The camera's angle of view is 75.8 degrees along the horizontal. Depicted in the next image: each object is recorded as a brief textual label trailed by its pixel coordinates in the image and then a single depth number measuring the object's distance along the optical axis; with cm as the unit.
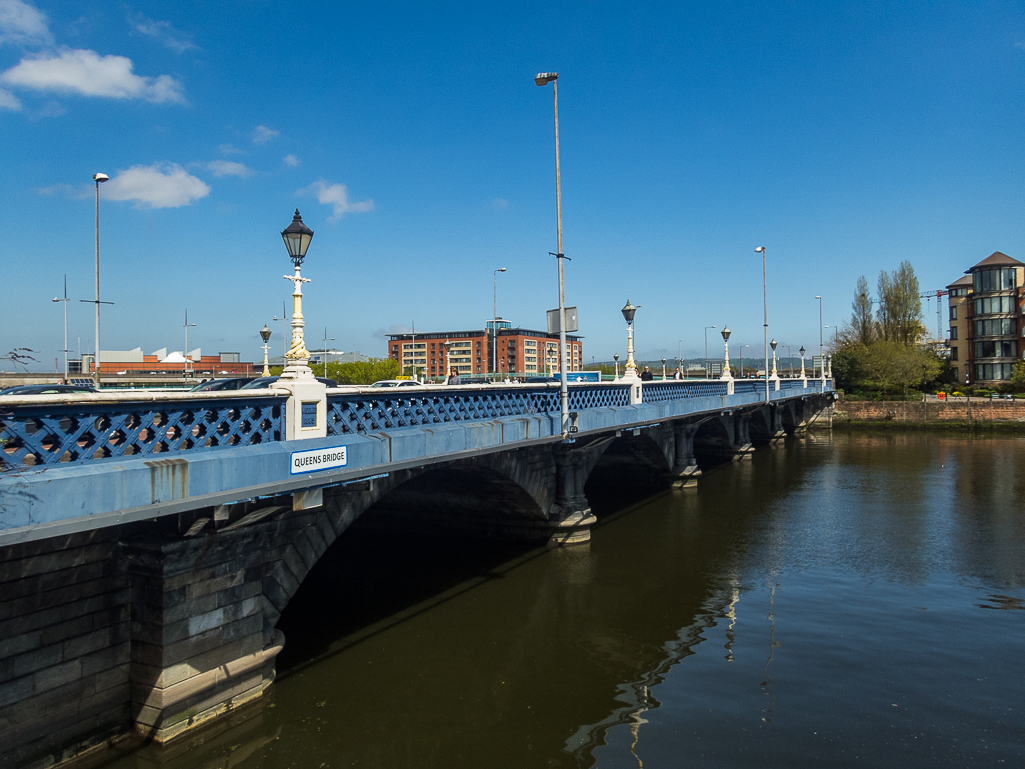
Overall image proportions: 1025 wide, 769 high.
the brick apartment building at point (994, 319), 7375
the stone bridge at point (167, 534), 760
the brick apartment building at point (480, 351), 15538
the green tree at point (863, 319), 8956
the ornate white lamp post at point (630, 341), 2302
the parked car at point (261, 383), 1639
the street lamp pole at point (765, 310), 4718
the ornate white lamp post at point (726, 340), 3757
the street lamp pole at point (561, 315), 1738
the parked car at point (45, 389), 1268
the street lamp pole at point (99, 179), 2397
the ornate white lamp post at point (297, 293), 1059
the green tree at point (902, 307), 8594
